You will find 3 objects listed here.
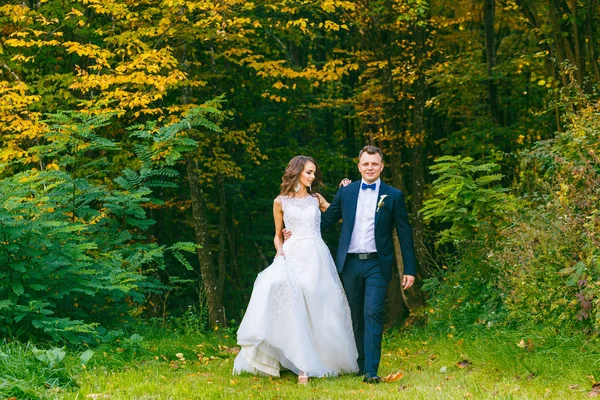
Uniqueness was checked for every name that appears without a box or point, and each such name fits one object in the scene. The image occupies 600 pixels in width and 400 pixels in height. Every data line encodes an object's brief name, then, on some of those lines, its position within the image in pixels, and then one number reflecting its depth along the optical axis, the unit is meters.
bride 7.78
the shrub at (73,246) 8.29
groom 7.56
